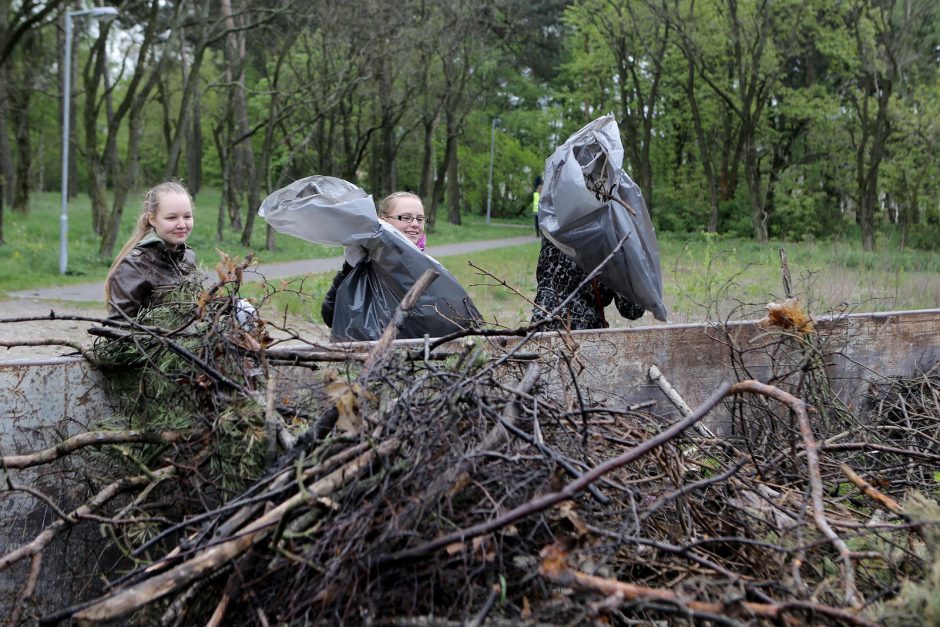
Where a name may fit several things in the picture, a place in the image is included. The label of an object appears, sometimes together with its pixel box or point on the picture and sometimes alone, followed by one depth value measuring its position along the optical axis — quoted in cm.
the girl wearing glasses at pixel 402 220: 524
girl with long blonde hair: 425
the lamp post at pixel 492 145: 4734
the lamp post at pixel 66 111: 1625
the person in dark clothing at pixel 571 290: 525
